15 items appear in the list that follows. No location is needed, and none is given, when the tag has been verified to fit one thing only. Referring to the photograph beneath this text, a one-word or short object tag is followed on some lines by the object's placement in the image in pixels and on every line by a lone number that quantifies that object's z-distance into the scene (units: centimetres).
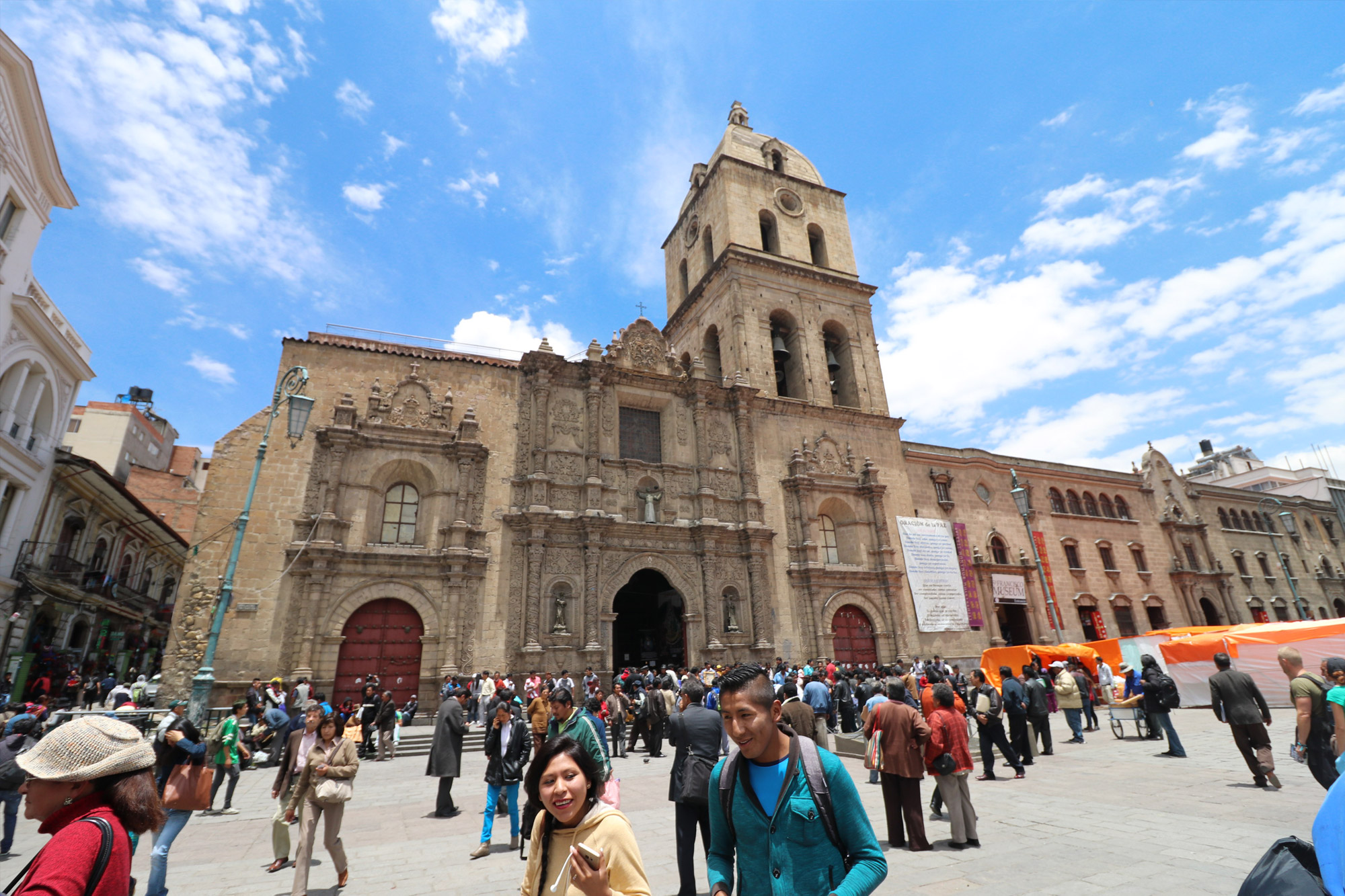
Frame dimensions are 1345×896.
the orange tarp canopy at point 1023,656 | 1927
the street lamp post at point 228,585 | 1099
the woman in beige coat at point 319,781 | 557
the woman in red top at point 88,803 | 196
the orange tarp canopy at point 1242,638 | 1530
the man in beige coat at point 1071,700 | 1303
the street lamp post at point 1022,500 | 1936
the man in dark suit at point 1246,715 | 766
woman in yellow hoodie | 239
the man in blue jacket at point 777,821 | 247
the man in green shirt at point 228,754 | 891
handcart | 1258
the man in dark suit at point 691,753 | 504
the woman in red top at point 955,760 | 623
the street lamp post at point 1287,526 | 3544
